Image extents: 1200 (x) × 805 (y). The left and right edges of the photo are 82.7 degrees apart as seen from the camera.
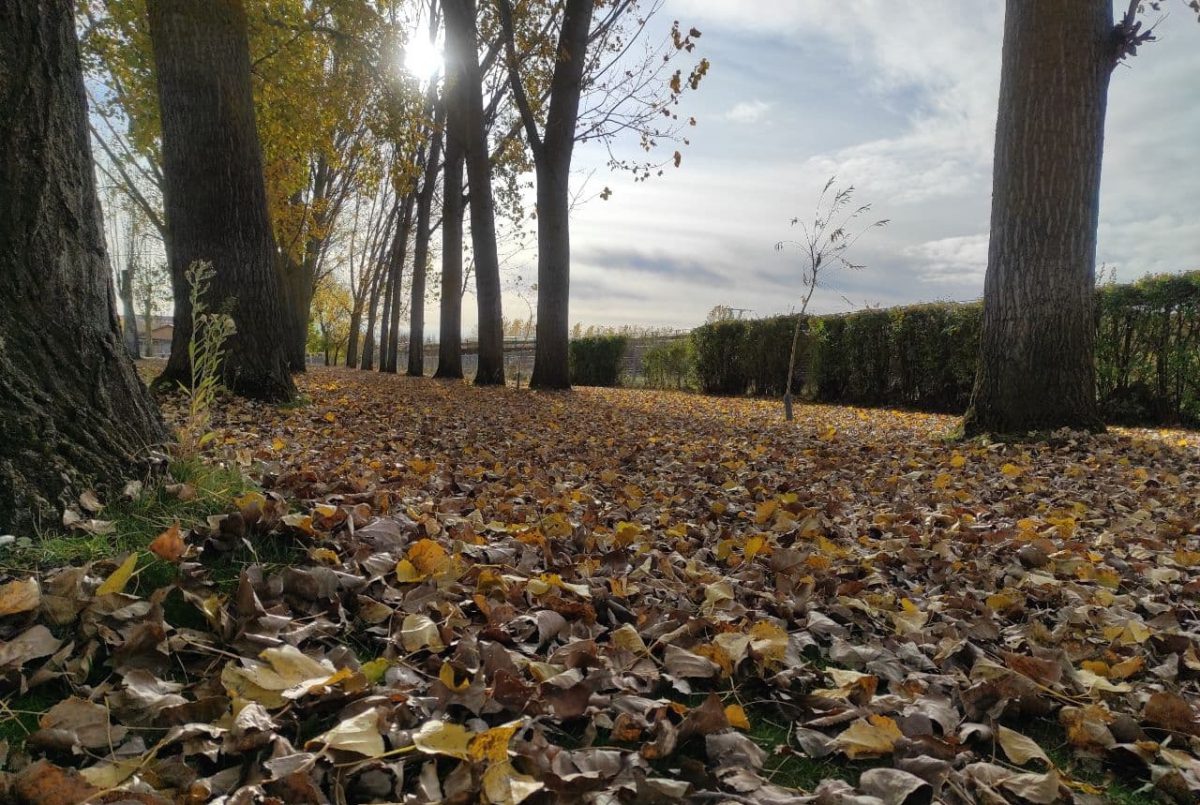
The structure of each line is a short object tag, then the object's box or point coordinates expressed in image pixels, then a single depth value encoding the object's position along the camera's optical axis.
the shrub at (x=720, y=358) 14.40
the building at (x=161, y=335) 56.09
